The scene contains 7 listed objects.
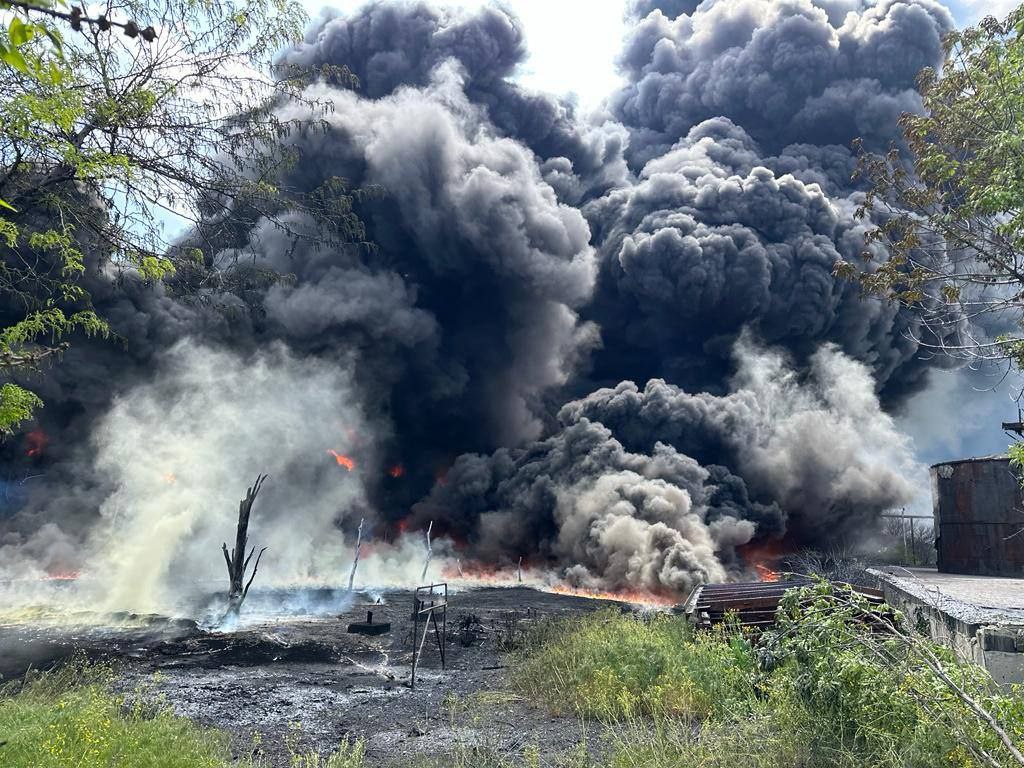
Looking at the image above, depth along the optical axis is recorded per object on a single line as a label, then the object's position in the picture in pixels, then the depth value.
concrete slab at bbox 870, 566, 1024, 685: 8.08
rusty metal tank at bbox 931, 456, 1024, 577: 21.00
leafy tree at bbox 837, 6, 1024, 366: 10.10
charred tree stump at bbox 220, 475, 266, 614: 25.03
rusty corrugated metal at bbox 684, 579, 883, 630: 15.79
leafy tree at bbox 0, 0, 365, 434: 7.16
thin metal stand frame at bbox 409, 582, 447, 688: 15.76
